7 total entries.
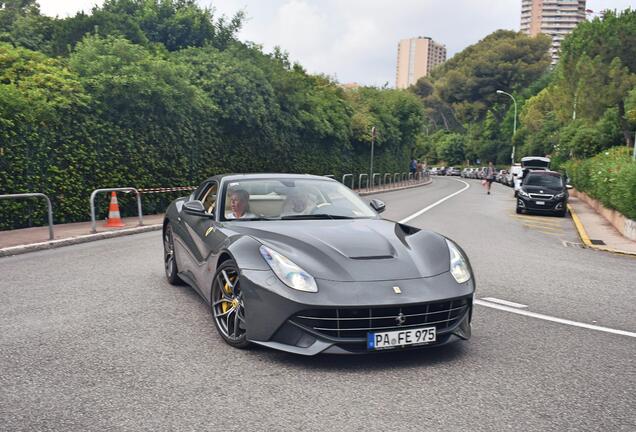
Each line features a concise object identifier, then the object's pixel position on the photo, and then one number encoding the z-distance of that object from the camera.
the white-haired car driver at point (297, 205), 5.74
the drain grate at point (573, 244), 12.43
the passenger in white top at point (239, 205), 5.66
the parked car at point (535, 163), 38.50
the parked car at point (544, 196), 20.28
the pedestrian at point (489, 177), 33.93
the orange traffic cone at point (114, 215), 13.66
